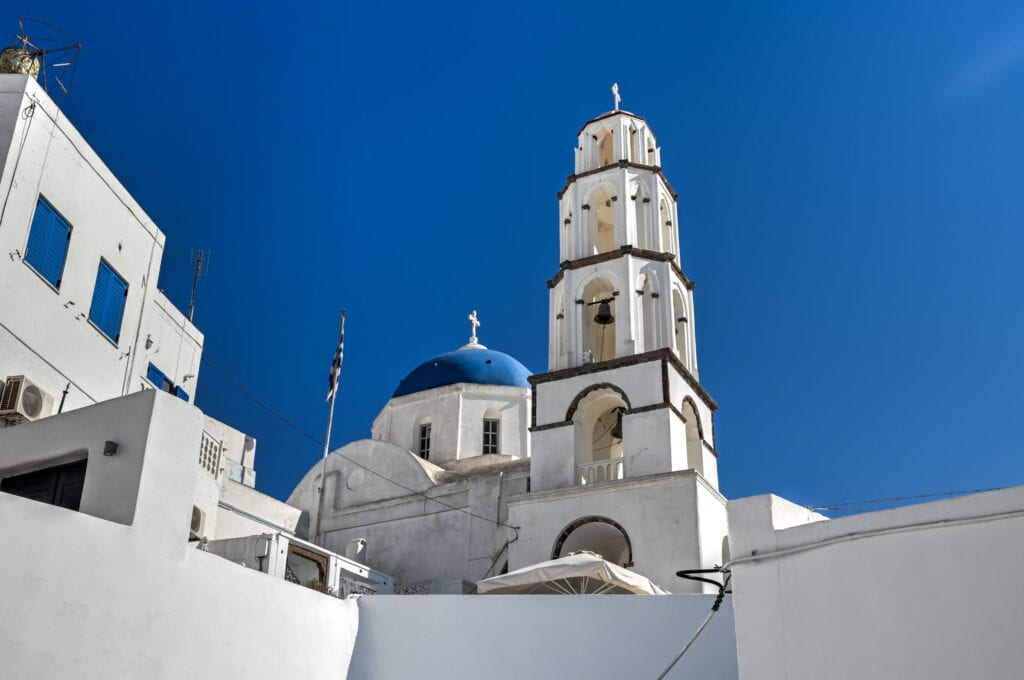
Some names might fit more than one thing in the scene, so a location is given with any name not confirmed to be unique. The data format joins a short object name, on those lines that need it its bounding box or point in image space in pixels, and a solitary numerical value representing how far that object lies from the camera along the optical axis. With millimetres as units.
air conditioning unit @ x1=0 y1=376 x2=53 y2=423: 14109
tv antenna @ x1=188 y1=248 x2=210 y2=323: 24359
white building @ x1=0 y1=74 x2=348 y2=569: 14562
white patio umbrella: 16359
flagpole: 25297
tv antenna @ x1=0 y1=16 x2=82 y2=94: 17500
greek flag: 25344
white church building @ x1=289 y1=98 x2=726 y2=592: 21016
